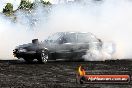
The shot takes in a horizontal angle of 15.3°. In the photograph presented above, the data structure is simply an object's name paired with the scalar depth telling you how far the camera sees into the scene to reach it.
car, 22.77
